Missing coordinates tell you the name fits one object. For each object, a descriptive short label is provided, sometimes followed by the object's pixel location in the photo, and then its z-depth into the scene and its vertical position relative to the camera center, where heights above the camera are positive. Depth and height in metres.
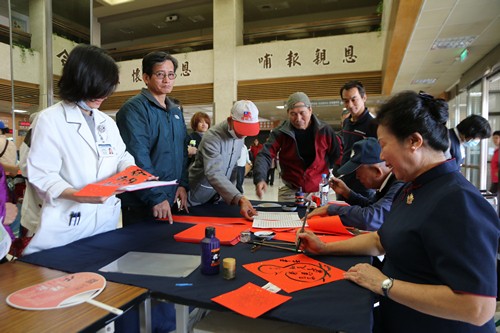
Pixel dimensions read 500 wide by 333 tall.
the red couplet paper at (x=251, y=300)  0.83 -0.40
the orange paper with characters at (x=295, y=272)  1.00 -0.40
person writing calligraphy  0.77 -0.22
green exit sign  4.23 +1.35
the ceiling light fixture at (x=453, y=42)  3.83 +1.38
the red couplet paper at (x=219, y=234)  1.41 -0.38
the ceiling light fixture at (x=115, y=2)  9.00 +4.32
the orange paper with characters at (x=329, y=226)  1.55 -0.36
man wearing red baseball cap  2.09 -0.03
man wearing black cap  1.51 -0.16
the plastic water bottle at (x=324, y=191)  2.35 -0.28
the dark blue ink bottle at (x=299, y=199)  2.34 -0.34
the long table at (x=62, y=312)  0.75 -0.40
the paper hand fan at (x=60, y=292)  0.84 -0.39
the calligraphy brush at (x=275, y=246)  1.31 -0.39
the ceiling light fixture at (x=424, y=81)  5.92 +1.37
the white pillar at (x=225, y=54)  8.57 +2.71
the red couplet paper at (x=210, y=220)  1.81 -0.38
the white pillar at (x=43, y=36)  3.16 +1.23
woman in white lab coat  1.23 +0.01
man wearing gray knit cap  2.61 +0.04
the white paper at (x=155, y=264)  1.07 -0.39
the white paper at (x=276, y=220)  1.69 -0.38
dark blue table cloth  0.81 -0.40
